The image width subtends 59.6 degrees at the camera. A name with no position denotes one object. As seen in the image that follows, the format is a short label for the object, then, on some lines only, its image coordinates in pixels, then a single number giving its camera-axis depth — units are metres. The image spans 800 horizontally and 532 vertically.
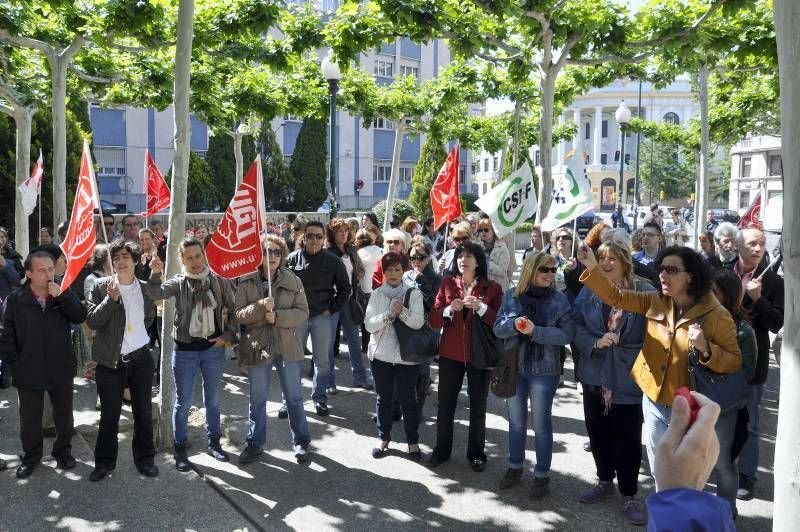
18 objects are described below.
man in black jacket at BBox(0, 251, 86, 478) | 5.34
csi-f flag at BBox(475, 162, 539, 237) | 7.73
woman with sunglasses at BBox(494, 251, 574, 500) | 5.15
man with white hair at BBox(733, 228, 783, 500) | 4.98
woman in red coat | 5.66
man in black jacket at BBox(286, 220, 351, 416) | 7.16
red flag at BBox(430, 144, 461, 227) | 8.98
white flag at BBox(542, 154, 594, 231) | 6.86
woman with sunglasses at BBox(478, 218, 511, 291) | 8.43
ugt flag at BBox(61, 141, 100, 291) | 5.48
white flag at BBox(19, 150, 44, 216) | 10.57
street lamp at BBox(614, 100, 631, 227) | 25.56
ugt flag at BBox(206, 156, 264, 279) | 5.52
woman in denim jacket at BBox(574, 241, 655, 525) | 4.84
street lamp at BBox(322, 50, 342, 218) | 13.02
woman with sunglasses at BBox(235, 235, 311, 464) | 5.75
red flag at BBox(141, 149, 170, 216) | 11.56
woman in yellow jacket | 4.00
